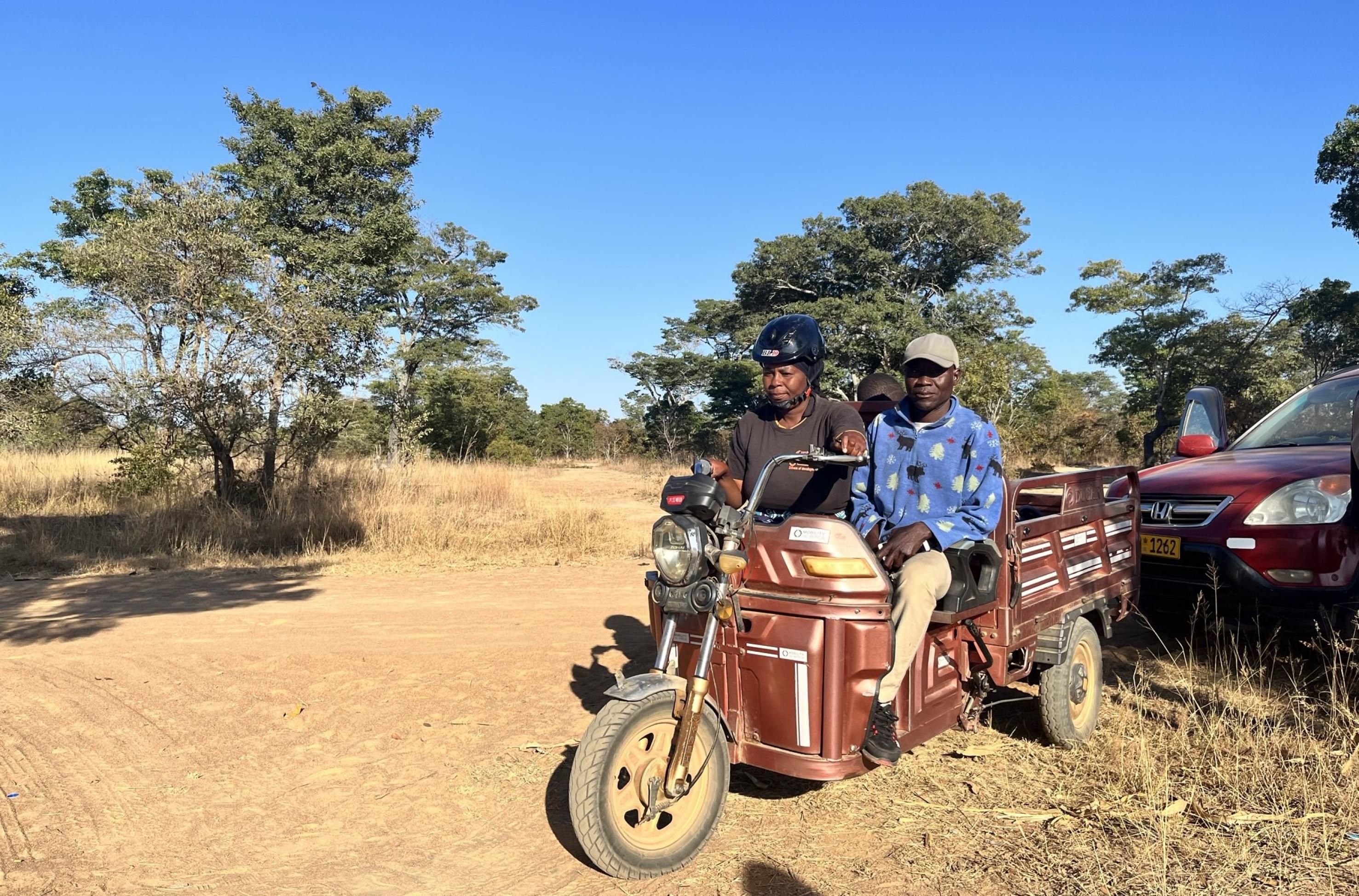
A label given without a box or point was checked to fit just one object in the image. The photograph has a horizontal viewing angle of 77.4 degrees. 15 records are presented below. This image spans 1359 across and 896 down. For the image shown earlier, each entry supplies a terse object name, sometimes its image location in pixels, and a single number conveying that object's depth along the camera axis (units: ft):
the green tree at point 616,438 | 139.74
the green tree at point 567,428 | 142.10
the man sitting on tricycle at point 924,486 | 10.62
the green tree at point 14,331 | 36.37
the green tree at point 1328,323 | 75.77
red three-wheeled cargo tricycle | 9.54
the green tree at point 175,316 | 36.50
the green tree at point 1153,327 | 92.94
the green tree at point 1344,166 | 68.44
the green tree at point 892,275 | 99.96
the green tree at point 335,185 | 57.41
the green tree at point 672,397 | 141.38
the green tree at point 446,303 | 96.89
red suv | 15.35
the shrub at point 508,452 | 107.04
